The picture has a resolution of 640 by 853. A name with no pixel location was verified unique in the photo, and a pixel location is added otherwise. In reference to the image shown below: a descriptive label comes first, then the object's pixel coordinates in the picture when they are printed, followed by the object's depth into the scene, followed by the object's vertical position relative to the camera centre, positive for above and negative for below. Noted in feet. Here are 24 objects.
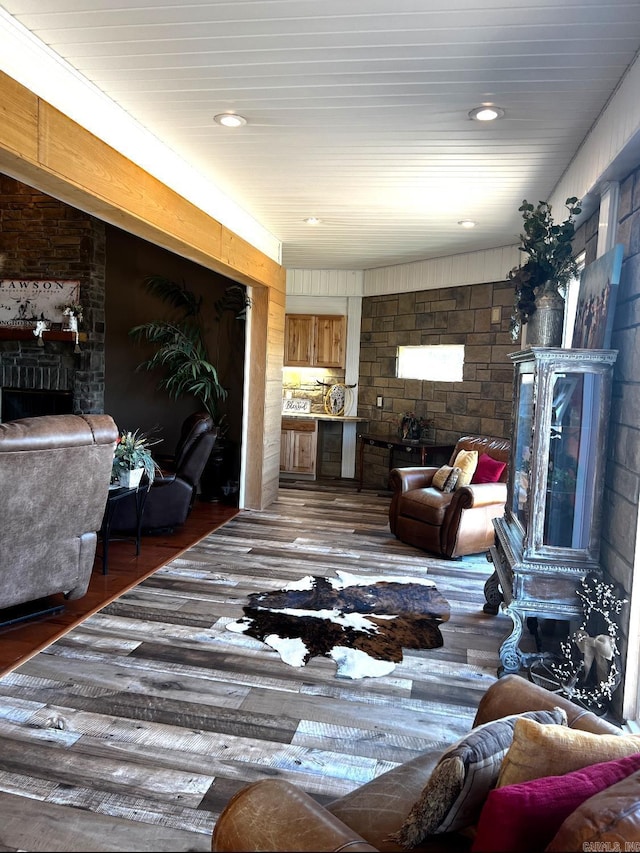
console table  22.06 -2.13
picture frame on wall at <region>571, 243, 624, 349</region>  9.16 +1.57
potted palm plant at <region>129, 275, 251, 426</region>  22.00 +1.36
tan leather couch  3.46 -2.65
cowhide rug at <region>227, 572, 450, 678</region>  10.48 -4.55
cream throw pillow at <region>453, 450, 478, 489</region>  17.08 -2.08
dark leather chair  16.46 -2.91
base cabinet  26.30 -2.67
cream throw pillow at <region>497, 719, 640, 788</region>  3.51 -2.09
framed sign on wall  22.50 +2.70
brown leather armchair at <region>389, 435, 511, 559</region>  16.06 -3.33
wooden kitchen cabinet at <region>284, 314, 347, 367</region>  27.25 +1.99
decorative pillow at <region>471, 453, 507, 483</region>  16.80 -2.15
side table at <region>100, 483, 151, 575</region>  12.97 -2.82
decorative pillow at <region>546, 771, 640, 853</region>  2.74 -1.96
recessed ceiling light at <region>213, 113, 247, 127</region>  10.96 +4.73
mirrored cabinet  9.33 -1.43
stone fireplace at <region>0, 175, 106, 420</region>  22.44 +3.80
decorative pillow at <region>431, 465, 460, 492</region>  17.39 -2.53
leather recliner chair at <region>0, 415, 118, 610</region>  9.64 -2.15
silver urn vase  10.41 +1.34
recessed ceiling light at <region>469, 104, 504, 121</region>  10.20 +4.72
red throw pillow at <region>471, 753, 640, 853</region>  3.13 -2.15
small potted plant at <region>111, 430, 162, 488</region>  13.84 -1.96
